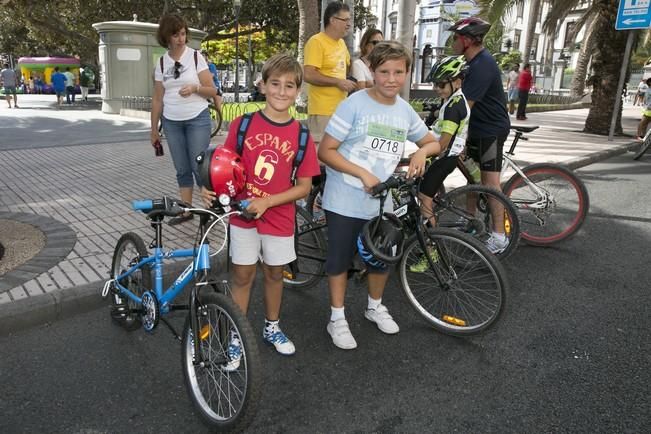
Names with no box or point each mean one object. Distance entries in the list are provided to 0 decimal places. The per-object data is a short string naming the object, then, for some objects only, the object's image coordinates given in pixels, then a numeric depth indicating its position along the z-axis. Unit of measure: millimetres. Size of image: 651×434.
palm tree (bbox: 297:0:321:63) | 14781
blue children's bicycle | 2217
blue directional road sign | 10844
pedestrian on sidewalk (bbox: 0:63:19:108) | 19094
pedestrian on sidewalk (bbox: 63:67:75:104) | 22828
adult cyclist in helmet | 4141
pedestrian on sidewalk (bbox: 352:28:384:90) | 5395
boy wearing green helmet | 3785
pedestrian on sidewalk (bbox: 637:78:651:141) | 12711
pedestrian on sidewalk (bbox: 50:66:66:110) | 20859
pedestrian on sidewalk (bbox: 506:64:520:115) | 19969
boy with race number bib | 2855
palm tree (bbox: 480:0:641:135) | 12820
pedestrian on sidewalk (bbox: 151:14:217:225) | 4754
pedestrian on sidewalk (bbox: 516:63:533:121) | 17166
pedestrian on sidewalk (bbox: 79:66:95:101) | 25494
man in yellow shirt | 4574
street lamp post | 22850
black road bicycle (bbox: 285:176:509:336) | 3094
